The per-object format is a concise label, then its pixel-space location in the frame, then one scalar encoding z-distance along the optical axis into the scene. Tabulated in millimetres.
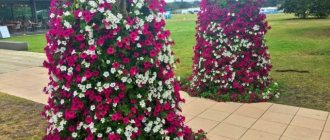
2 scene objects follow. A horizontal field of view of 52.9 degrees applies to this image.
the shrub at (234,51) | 6055
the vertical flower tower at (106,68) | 2994
